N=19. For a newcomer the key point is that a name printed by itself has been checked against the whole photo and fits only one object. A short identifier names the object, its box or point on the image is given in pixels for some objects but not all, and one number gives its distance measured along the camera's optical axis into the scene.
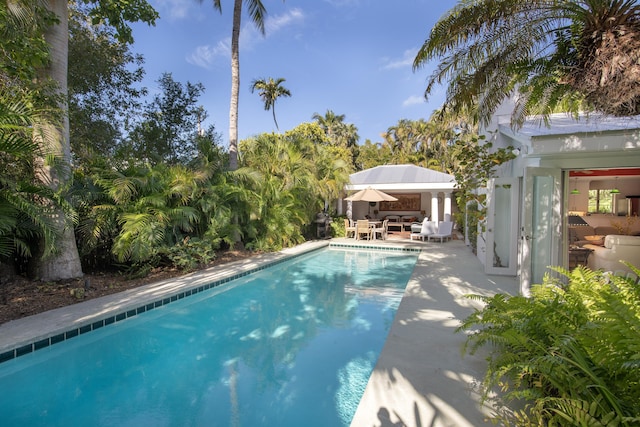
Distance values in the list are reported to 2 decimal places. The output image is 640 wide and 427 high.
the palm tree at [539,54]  4.52
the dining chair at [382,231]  17.02
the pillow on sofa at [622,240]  6.48
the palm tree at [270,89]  30.92
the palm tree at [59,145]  6.62
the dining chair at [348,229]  17.83
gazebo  17.92
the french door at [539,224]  6.15
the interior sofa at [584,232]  10.09
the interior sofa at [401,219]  22.92
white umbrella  16.80
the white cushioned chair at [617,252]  6.52
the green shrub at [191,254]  9.12
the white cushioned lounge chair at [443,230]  16.33
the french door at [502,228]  8.04
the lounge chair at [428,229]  16.67
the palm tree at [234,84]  12.27
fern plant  2.28
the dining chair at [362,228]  16.77
